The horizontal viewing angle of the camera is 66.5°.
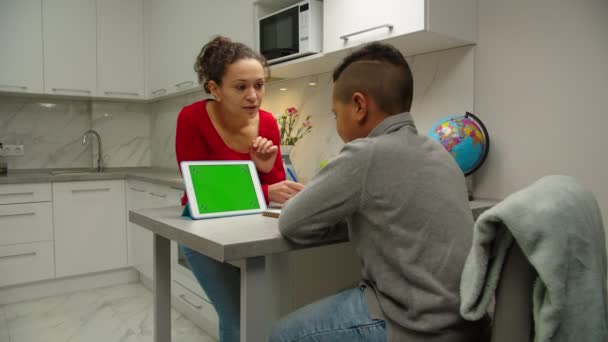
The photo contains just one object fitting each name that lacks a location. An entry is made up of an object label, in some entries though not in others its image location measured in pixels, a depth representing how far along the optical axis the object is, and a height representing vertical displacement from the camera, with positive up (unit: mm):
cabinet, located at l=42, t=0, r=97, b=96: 3336 +776
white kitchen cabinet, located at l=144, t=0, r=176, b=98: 3363 +826
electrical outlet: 3369 +17
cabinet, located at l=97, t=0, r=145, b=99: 3572 +818
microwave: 2094 +571
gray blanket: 704 -168
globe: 1641 +49
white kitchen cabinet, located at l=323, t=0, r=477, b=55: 1639 +491
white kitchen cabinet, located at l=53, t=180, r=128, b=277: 3174 -523
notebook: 1161 -151
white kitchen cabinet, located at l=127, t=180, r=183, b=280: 2896 -368
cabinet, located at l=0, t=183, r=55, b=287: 2977 -532
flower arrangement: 2494 +143
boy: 831 -146
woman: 1317 +56
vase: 2311 +3
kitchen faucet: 3823 +53
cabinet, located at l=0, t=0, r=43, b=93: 3166 +739
